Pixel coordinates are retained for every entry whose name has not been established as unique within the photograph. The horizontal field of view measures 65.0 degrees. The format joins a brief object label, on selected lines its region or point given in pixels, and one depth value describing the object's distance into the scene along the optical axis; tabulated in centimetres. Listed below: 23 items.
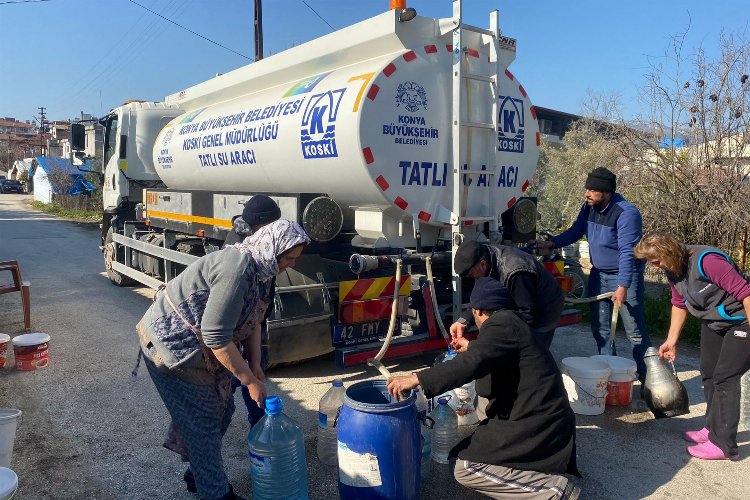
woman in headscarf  257
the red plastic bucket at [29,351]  525
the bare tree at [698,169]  762
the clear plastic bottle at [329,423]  349
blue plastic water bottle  281
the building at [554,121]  2982
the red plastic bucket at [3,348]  524
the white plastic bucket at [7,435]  323
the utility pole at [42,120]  6479
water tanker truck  472
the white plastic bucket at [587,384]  417
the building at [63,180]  3174
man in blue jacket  457
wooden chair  669
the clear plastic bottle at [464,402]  406
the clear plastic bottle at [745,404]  402
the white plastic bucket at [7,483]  233
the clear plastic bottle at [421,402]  330
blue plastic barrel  283
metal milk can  413
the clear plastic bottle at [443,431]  358
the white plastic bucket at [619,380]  436
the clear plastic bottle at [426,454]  336
